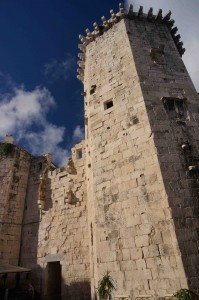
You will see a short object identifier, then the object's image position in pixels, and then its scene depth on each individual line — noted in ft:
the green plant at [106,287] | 17.20
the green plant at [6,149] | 40.16
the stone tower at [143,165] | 17.10
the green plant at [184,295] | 14.23
